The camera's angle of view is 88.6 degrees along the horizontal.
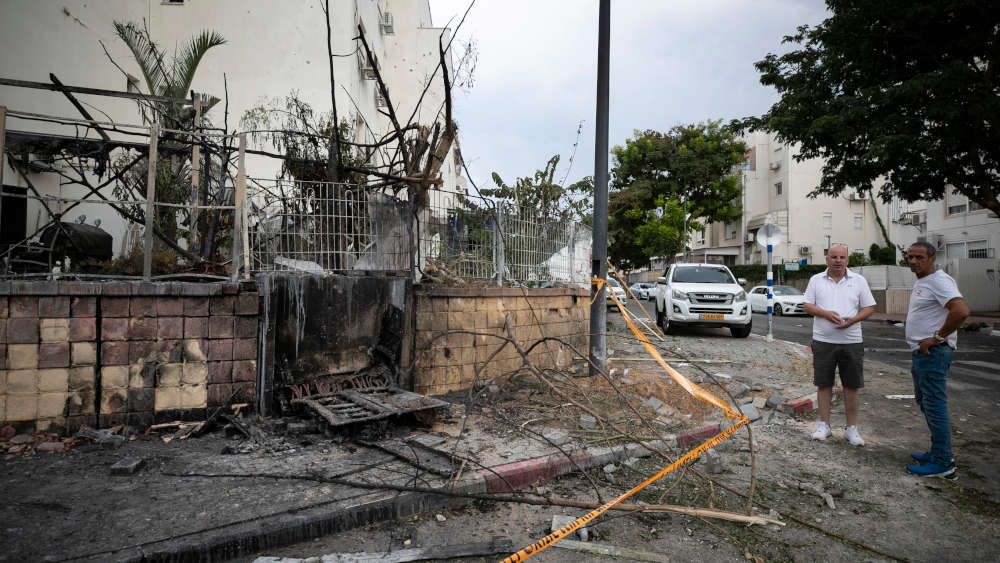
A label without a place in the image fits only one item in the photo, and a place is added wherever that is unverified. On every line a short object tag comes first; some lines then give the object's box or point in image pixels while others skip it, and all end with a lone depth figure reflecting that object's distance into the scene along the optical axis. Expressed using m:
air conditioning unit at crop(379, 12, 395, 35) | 16.98
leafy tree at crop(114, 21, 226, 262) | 7.09
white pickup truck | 11.53
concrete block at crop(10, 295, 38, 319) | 4.08
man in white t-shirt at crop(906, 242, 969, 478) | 3.79
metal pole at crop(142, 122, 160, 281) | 4.58
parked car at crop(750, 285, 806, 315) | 21.23
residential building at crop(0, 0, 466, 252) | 10.16
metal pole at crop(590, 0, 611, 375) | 6.70
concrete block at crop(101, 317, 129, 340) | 4.28
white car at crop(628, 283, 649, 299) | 29.72
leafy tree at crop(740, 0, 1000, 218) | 10.44
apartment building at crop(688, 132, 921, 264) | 35.84
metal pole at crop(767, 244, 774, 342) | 11.25
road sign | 11.48
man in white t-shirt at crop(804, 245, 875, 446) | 4.56
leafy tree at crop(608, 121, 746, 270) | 30.80
